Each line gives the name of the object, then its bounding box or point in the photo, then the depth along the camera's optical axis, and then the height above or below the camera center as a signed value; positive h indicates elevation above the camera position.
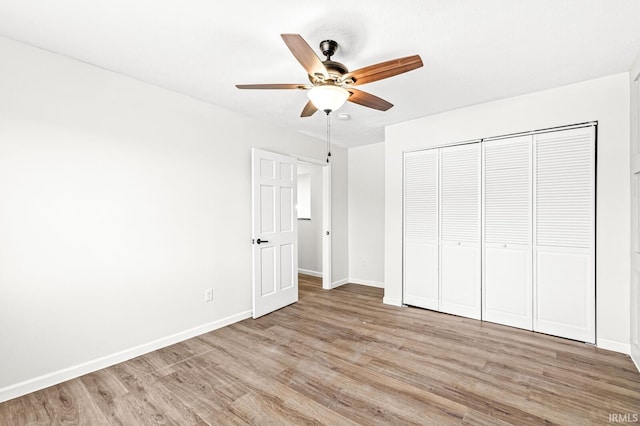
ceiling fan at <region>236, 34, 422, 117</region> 1.74 +0.89
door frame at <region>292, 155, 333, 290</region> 5.10 -0.25
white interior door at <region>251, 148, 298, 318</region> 3.70 -0.26
